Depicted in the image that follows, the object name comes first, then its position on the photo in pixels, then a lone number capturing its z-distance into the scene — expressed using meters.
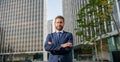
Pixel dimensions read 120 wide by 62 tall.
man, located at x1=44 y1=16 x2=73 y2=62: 2.46
